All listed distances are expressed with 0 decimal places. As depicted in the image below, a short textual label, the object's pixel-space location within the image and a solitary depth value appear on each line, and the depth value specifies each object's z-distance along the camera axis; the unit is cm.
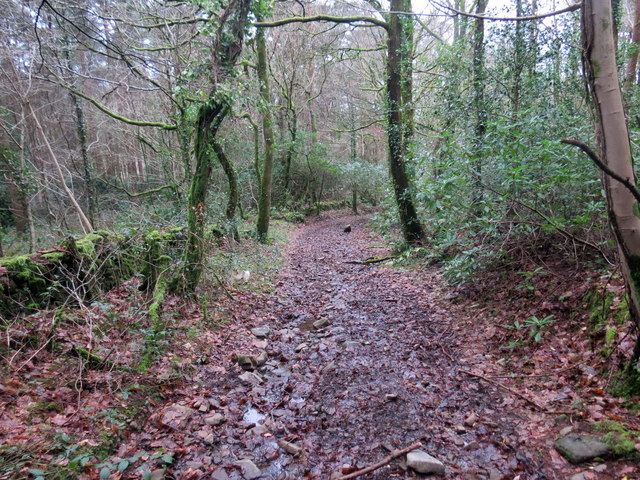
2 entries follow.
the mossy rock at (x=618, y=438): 232
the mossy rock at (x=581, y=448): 237
